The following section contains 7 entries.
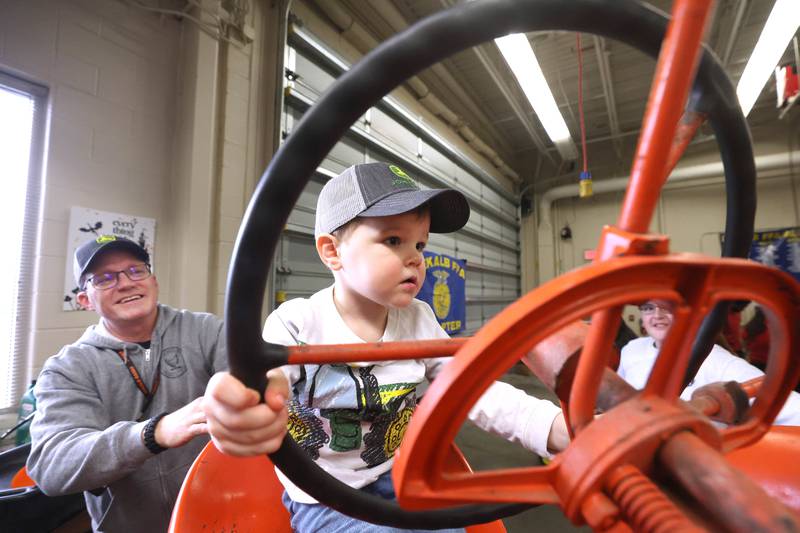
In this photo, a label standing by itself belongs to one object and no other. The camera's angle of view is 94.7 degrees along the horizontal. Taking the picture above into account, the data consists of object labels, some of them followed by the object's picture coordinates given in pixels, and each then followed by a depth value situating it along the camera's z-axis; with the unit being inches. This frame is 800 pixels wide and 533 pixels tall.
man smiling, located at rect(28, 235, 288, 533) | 30.2
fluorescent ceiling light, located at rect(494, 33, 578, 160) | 93.9
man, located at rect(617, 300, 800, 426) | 38.3
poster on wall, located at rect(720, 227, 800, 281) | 154.3
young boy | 26.7
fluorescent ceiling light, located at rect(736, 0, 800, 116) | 81.0
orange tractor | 8.9
